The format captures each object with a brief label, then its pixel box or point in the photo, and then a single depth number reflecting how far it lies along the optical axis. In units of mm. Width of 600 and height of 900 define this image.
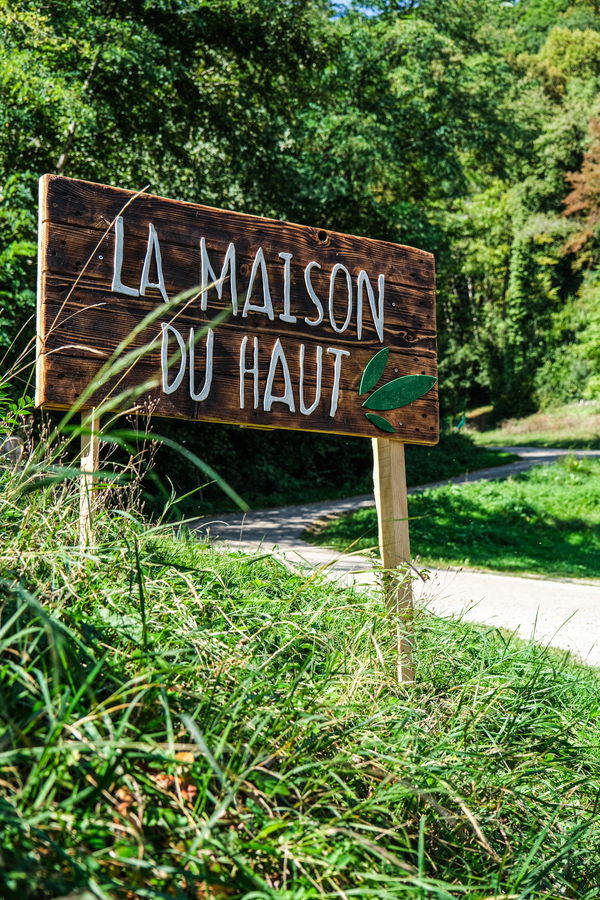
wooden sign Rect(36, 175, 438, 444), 2580
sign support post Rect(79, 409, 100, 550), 2193
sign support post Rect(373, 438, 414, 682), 2732
